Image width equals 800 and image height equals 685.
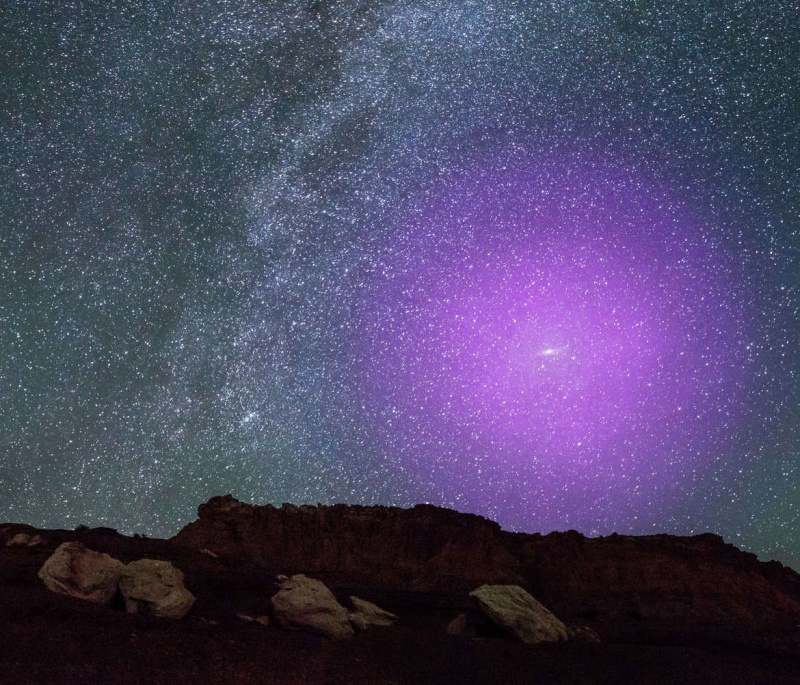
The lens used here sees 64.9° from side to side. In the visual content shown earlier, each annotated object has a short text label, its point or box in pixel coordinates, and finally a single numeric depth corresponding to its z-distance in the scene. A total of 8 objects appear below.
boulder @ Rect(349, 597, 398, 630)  14.09
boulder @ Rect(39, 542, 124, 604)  12.75
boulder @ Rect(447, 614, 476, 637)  14.72
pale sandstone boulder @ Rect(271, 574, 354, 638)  13.50
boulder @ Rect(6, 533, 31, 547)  19.00
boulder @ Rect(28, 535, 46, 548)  19.12
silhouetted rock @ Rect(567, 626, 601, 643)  16.22
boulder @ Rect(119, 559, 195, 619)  12.85
